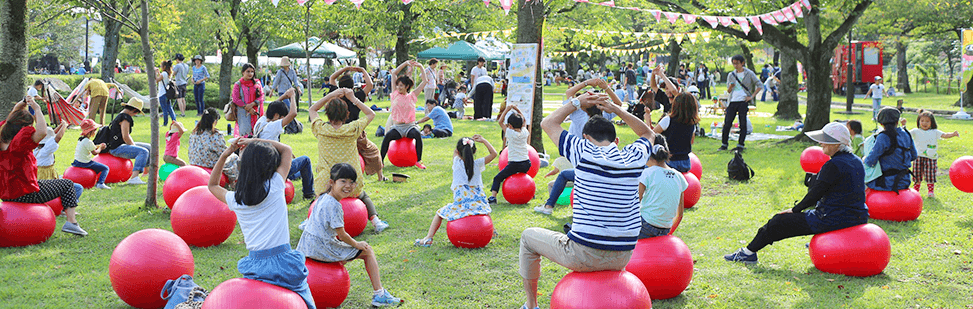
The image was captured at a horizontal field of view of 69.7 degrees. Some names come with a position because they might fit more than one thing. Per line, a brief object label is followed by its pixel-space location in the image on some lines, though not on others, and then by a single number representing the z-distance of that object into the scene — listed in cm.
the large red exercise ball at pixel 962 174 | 849
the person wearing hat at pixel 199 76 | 1936
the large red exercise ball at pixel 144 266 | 518
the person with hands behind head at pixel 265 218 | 442
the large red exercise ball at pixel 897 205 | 781
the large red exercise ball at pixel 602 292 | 448
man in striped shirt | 457
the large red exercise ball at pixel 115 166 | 1045
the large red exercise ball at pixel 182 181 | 822
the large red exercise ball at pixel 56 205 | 807
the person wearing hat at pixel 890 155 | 782
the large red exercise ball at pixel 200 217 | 683
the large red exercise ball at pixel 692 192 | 873
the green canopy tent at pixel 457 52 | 3084
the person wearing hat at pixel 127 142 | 984
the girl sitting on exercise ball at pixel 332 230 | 525
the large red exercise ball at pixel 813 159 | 1048
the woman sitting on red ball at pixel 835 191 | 597
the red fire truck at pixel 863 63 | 3569
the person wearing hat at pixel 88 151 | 959
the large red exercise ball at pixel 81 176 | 992
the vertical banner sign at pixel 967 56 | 2039
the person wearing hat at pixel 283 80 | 1886
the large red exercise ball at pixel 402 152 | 1225
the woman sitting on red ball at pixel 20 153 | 670
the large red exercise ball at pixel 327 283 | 518
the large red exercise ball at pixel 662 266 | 538
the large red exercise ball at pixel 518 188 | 920
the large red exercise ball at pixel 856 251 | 589
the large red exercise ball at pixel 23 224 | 678
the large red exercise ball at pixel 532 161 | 1029
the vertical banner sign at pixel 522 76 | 1256
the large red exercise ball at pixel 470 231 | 700
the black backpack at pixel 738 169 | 1090
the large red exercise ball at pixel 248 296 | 420
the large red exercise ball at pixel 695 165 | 977
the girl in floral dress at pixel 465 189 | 705
